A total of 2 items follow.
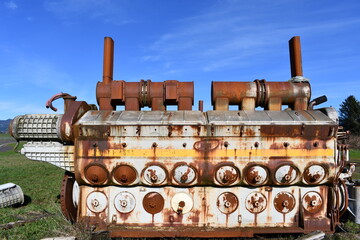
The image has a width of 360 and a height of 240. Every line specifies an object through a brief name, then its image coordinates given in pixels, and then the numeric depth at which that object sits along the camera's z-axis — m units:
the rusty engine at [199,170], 4.49
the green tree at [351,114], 32.30
